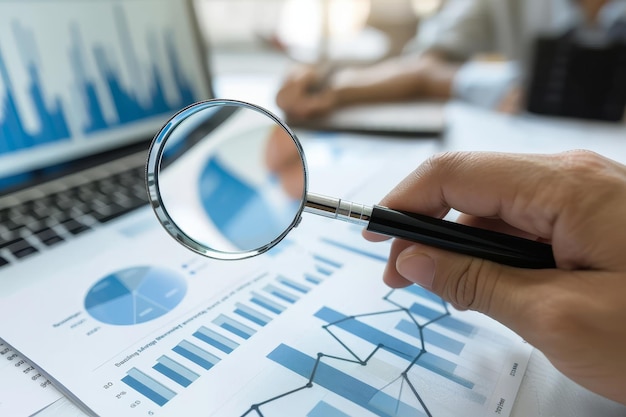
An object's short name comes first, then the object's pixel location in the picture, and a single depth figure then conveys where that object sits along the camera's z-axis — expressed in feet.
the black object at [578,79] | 2.80
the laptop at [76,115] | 1.76
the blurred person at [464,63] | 3.19
